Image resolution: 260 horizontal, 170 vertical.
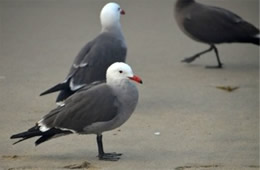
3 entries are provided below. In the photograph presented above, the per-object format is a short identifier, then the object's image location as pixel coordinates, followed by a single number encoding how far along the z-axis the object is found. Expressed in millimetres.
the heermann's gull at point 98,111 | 12069
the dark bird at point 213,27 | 19078
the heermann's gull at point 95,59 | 14437
